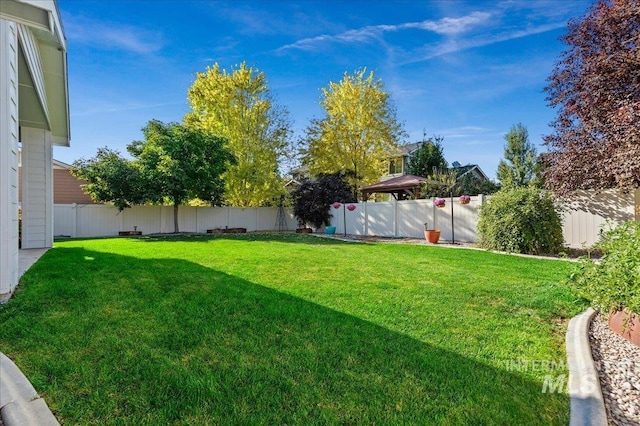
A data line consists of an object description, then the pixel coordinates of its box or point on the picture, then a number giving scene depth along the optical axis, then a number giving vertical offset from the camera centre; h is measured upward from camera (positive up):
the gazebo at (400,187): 15.21 +1.28
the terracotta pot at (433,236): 11.41 -0.74
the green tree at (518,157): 21.92 +3.72
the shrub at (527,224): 8.60 -0.26
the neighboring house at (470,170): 22.88 +3.24
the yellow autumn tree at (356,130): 19.12 +4.75
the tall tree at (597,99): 7.64 +2.90
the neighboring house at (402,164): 25.14 +3.80
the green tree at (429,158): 22.22 +3.71
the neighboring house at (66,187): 18.42 +1.48
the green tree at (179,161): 14.30 +2.32
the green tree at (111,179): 13.86 +1.45
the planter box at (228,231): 17.42 -0.87
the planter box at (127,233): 15.11 -0.85
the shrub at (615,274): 2.97 -0.59
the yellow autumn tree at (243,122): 18.48 +5.06
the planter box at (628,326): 2.99 -1.02
